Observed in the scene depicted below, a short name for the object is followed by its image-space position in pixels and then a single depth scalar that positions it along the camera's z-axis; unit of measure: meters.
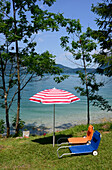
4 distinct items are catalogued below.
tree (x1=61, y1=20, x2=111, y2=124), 12.53
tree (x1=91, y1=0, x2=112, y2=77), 11.05
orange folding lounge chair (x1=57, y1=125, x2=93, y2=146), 7.18
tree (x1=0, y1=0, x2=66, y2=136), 10.93
